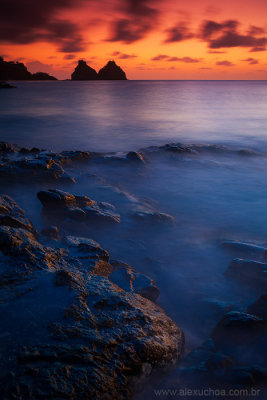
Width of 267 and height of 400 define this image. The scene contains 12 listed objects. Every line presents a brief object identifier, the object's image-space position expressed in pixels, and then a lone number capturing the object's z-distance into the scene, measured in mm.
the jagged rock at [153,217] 5969
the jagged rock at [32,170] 7836
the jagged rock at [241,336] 2893
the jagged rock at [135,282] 3598
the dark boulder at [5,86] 75062
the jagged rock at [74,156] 9898
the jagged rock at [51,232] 4727
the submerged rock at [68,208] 5547
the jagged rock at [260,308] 3207
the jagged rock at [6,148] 11148
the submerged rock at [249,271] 4004
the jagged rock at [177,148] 11774
